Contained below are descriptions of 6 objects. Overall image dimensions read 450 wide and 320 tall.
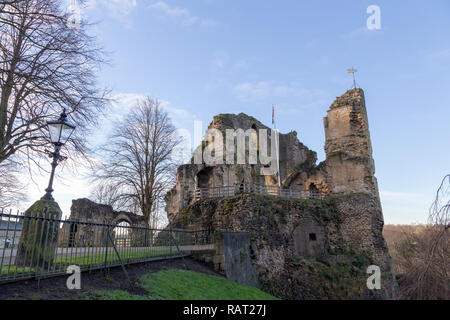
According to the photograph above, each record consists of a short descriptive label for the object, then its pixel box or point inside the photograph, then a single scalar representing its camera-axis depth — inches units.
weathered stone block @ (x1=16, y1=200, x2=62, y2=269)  239.9
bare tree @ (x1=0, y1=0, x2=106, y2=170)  335.6
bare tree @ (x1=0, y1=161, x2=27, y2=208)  682.8
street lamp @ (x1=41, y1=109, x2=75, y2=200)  278.1
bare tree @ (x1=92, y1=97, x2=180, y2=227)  868.6
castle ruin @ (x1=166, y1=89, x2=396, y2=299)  602.8
